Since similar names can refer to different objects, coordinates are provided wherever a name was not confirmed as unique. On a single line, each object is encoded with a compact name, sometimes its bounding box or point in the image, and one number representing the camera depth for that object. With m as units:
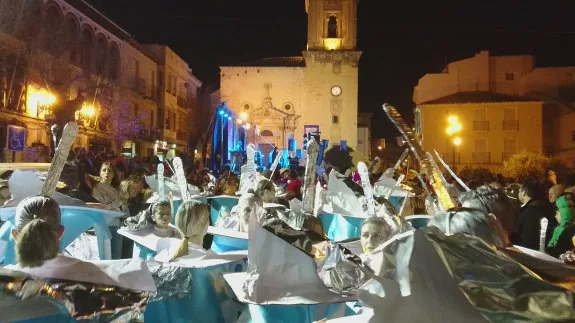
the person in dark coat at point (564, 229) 5.73
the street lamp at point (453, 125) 20.95
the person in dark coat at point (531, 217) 6.46
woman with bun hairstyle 2.63
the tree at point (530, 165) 25.31
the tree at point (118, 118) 33.16
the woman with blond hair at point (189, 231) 4.07
